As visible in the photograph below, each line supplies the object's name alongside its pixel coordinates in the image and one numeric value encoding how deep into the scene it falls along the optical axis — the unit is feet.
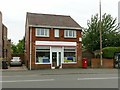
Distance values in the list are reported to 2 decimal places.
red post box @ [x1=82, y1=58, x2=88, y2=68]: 43.34
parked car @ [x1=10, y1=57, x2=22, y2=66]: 50.57
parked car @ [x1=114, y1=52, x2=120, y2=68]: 44.47
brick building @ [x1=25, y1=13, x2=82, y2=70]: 41.93
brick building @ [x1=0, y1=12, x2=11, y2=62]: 51.51
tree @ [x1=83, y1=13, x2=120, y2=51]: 56.73
